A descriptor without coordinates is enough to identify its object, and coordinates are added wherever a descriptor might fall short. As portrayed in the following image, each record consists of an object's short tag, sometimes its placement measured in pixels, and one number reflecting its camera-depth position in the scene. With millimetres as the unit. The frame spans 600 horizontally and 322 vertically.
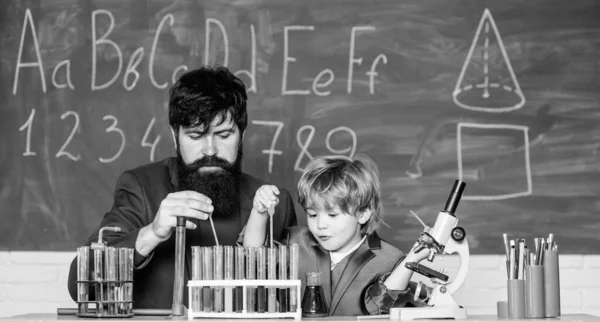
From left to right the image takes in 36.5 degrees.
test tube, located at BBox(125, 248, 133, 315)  2163
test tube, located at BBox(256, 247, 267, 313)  2111
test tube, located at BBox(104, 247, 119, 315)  2148
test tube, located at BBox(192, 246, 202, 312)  2105
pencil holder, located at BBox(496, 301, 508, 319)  2275
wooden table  2078
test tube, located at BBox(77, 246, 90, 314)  2160
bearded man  2854
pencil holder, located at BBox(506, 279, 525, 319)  2217
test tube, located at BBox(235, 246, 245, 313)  2107
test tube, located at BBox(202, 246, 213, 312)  2111
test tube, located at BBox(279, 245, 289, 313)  2123
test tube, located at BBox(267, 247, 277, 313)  2117
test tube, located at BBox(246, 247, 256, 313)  2104
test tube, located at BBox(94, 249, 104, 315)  2148
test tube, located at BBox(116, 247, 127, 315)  2152
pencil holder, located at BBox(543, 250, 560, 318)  2244
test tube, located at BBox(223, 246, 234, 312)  2131
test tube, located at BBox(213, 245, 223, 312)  2113
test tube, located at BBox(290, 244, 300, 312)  2111
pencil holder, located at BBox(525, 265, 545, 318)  2227
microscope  2184
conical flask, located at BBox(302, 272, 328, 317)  2244
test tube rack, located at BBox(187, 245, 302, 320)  2100
